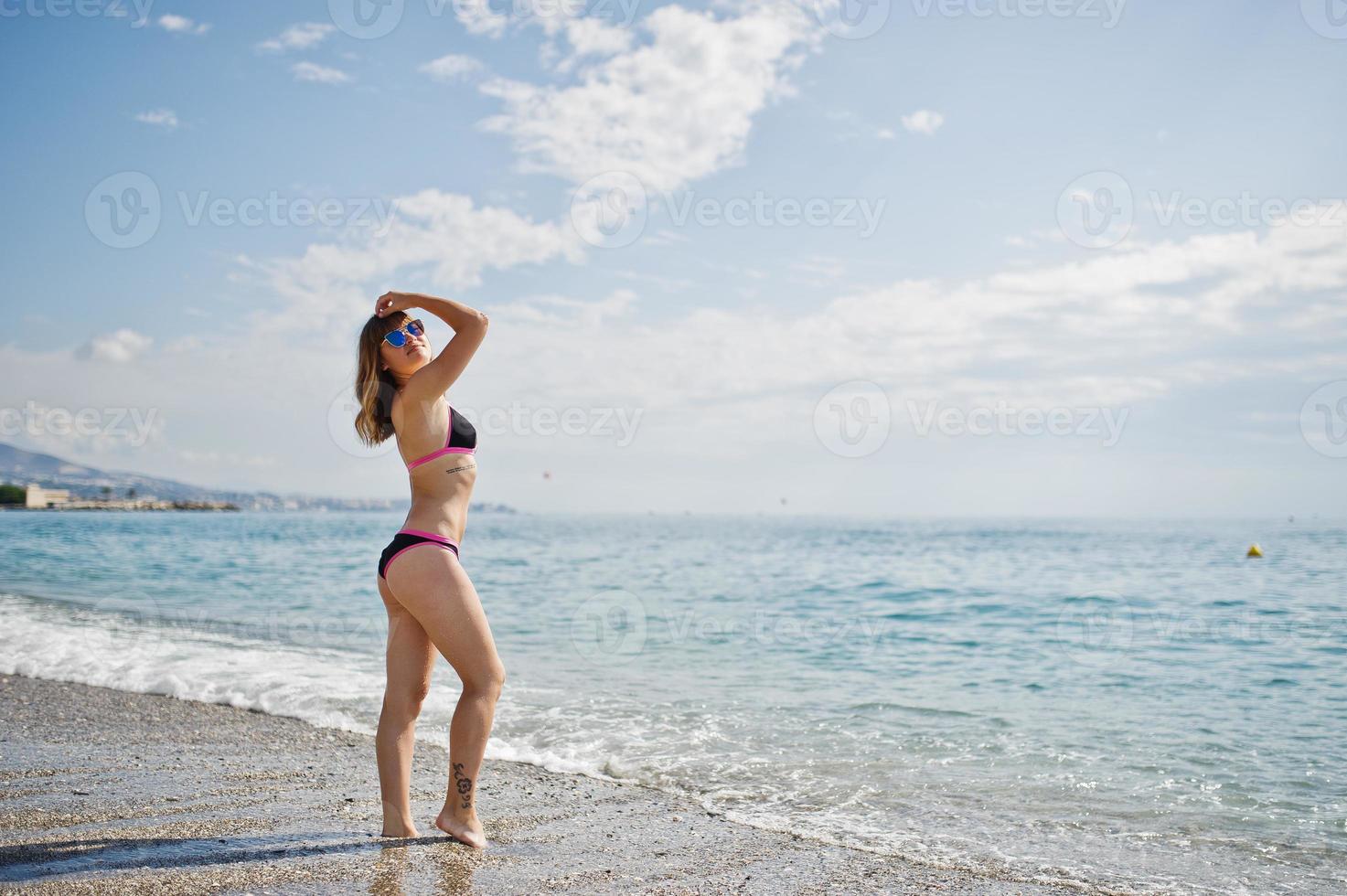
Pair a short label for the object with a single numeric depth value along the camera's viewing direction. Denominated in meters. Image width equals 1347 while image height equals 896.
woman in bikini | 3.74
